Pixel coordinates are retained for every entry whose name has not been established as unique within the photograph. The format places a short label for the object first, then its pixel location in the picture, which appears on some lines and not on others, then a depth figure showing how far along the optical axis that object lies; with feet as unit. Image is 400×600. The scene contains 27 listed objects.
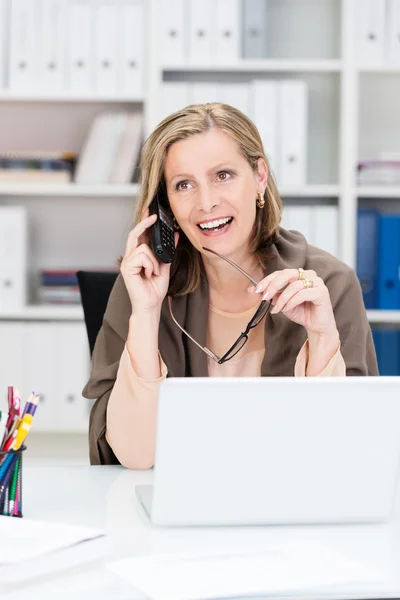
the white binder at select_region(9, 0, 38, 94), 9.48
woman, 4.97
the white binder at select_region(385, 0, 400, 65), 9.43
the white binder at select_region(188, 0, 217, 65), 9.37
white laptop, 3.08
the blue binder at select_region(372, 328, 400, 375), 9.49
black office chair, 5.98
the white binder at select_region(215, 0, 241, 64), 9.33
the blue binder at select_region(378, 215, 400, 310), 9.41
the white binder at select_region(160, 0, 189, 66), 9.41
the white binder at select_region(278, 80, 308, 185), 9.39
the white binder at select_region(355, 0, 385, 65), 9.44
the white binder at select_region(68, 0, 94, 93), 9.43
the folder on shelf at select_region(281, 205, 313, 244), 9.50
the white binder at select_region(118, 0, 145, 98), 9.45
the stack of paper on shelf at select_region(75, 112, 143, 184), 9.67
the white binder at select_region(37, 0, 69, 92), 9.46
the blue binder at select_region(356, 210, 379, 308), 9.59
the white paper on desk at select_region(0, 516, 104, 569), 2.77
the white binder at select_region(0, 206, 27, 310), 9.62
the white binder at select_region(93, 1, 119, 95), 9.44
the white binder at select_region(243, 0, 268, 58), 9.49
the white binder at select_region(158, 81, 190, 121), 9.46
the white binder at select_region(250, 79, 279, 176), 9.37
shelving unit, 9.55
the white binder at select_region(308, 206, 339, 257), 9.52
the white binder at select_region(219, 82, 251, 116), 9.39
